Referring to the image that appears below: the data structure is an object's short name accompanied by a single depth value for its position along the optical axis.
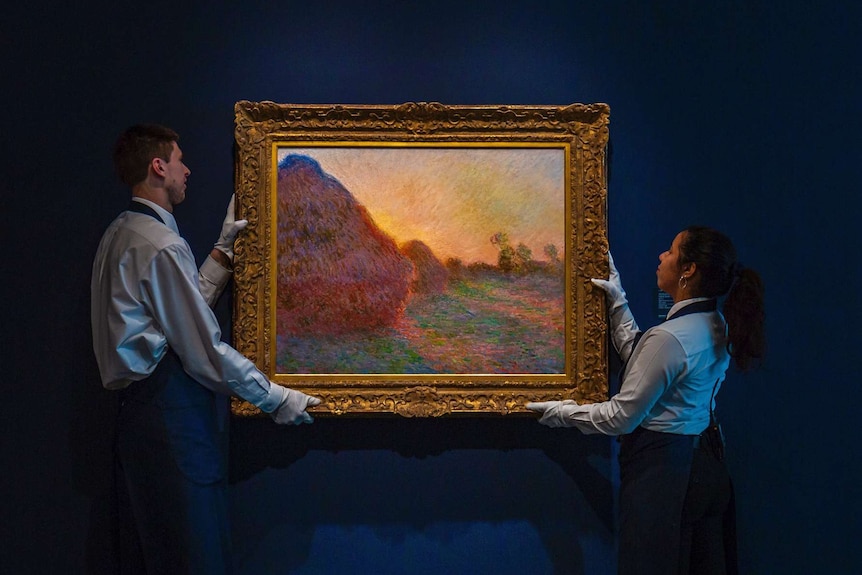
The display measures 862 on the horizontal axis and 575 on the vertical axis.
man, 1.75
